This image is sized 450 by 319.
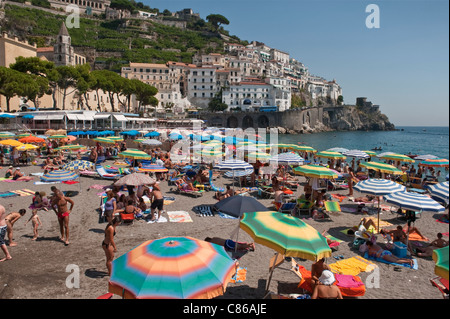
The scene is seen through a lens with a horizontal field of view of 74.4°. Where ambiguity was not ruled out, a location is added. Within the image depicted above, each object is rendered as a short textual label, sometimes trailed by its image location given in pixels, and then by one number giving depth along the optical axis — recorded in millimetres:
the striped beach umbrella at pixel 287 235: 4656
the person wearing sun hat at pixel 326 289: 4555
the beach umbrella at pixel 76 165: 12823
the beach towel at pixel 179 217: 9492
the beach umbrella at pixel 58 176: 10414
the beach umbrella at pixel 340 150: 19478
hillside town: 59788
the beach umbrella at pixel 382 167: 12627
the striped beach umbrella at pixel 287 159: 14141
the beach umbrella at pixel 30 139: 18109
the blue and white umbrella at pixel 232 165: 12229
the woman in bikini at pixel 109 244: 5824
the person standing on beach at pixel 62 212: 7293
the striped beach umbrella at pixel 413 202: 7312
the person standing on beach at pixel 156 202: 9258
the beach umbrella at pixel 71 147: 16247
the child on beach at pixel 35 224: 7672
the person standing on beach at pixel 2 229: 6172
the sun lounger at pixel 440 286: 5255
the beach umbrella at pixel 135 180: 10016
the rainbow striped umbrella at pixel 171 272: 3527
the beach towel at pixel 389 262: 6948
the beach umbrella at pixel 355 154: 17486
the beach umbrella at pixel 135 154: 14375
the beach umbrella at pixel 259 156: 15828
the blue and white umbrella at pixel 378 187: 9047
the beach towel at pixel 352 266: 6490
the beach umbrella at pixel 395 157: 17180
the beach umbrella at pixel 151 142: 20236
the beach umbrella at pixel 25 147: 16011
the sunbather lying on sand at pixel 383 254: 7074
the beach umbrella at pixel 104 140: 20091
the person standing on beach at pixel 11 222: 7074
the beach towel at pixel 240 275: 6012
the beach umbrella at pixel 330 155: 16172
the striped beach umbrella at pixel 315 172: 10594
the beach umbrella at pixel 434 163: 16648
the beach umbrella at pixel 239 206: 7432
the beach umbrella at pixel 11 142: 15481
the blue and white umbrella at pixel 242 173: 14476
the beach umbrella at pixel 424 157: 18694
